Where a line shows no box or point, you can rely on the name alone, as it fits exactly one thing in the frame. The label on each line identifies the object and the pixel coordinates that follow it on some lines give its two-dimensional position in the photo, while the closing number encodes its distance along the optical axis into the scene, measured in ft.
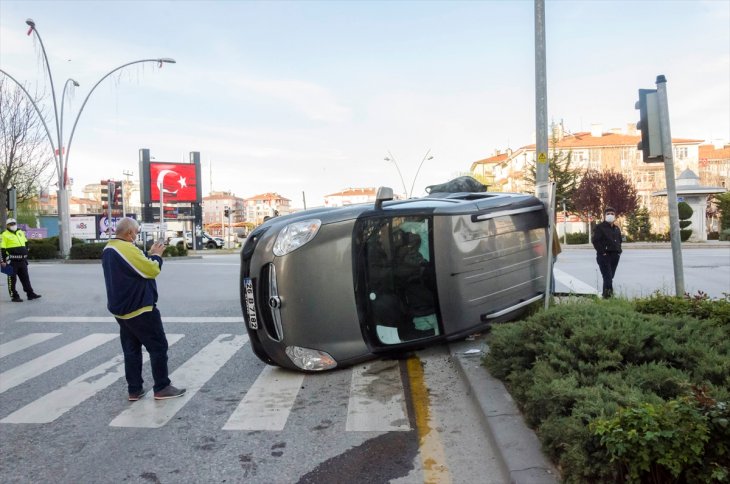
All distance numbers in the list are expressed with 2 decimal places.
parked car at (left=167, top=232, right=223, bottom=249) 182.29
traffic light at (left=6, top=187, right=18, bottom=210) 68.03
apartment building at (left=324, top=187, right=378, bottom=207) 459.73
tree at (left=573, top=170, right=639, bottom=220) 129.48
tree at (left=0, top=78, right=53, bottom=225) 92.22
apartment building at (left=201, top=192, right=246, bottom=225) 608.23
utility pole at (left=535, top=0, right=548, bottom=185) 31.53
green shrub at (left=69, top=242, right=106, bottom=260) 87.20
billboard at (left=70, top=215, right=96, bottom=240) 144.87
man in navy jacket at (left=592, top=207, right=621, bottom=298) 34.53
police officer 39.50
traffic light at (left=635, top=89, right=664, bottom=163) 20.97
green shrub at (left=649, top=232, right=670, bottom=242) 123.03
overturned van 18.19
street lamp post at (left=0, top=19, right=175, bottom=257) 82.53
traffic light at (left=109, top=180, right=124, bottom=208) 98.89
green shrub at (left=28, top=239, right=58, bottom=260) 97.50
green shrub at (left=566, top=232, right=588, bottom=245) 128.46
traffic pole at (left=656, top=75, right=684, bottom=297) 20.58
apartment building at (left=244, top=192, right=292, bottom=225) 591.82
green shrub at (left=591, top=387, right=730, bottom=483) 8.56
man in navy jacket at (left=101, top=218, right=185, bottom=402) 16.25
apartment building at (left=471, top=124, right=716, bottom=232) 252.01
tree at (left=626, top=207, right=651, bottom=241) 127.54
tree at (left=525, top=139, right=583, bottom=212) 144.46
